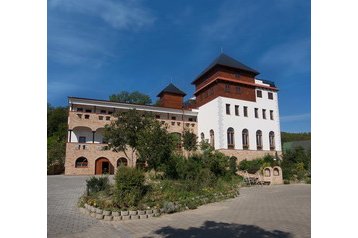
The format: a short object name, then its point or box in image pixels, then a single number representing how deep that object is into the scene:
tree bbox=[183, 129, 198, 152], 23.30
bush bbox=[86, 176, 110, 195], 10.00
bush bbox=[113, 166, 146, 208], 7.95
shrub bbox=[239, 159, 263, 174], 23.80
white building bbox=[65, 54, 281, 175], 23.94
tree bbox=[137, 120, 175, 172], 14.80
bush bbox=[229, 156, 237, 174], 20.78
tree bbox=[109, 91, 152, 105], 42.88
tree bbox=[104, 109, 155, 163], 16.36
